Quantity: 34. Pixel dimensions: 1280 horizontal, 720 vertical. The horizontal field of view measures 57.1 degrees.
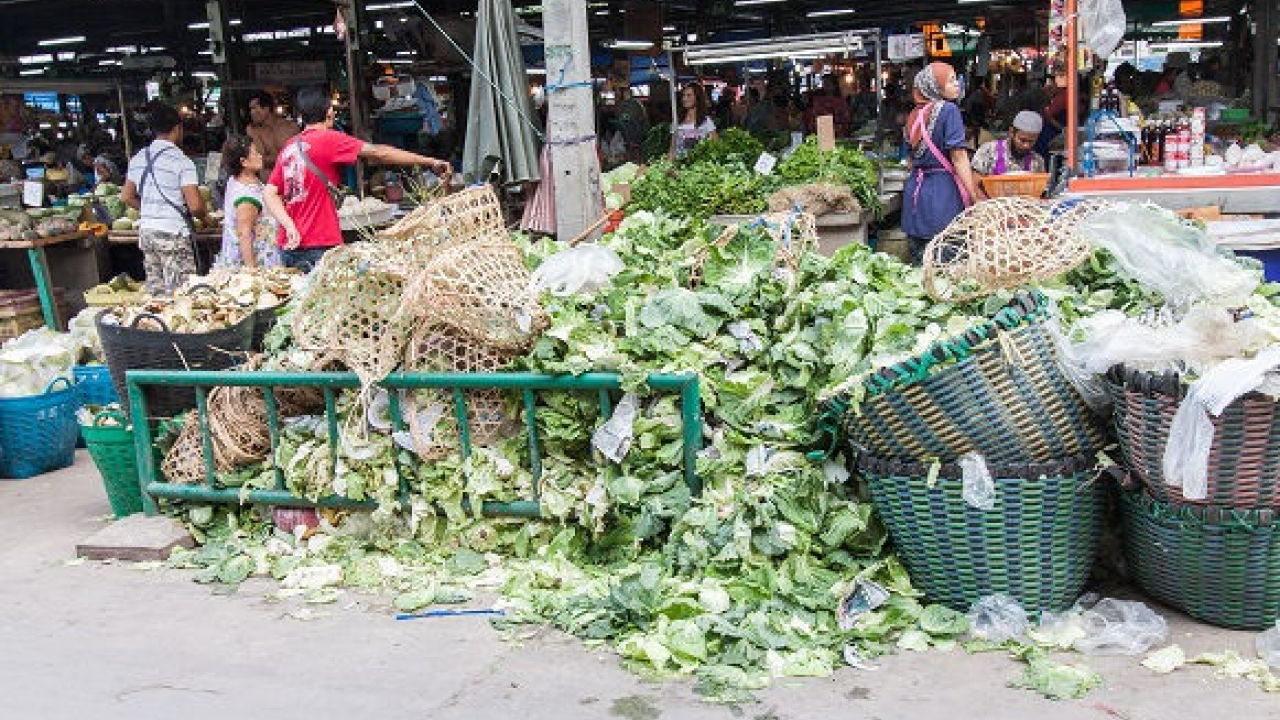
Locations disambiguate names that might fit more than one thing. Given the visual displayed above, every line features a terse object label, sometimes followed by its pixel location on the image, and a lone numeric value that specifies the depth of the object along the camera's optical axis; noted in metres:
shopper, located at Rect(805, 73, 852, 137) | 19.36
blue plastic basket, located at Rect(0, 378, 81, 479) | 7.16
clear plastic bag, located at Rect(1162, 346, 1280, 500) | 3.55
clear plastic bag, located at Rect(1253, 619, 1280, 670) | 3.77
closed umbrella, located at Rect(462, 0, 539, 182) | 8.21
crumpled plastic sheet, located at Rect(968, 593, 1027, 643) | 4.09
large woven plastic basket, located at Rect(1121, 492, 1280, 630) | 3.84
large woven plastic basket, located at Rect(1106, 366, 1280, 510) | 3.66
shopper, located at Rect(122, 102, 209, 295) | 8.71
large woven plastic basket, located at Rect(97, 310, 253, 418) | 5.71
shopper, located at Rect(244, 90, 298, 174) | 10.28
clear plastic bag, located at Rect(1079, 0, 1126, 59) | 7.08
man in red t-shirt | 7.29
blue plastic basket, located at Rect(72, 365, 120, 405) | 7.83
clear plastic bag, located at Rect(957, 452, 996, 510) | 4.04
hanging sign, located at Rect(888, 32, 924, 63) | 10.84
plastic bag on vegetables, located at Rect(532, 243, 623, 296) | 5.17
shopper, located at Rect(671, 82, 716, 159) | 11.55
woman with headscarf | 7.47
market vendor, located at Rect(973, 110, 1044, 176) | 8.62
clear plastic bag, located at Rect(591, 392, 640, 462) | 4.64
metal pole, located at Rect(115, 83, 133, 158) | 11.16
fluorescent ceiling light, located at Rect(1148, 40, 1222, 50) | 25.36
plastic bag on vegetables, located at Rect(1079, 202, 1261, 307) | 4.29
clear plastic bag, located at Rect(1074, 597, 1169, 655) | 3.96
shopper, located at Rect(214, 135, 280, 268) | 8.02
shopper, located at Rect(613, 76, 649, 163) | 16.19
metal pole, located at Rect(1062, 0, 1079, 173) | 6.96
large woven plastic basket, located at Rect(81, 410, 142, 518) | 5.89
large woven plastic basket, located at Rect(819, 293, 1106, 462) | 3.98
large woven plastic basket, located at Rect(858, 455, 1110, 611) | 4.07
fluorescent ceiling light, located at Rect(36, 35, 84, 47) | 24.97
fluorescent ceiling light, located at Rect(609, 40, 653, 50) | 18.16
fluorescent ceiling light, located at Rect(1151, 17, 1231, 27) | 21.59
